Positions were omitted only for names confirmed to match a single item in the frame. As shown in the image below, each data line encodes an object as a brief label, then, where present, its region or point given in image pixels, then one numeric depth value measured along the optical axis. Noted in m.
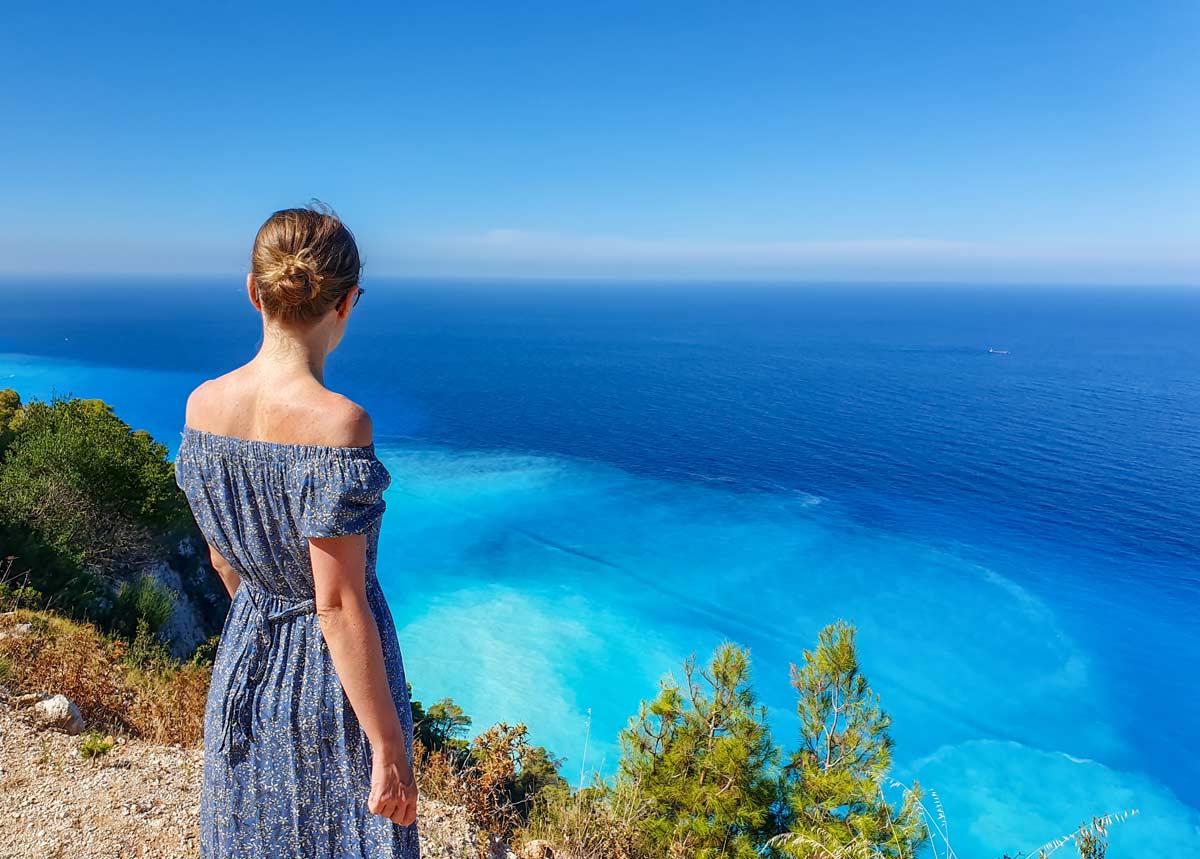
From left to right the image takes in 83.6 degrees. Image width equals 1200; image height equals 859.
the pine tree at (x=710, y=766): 8.29
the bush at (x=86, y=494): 14.01
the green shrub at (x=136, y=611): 9.51
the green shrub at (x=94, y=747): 5.00
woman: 1.71
